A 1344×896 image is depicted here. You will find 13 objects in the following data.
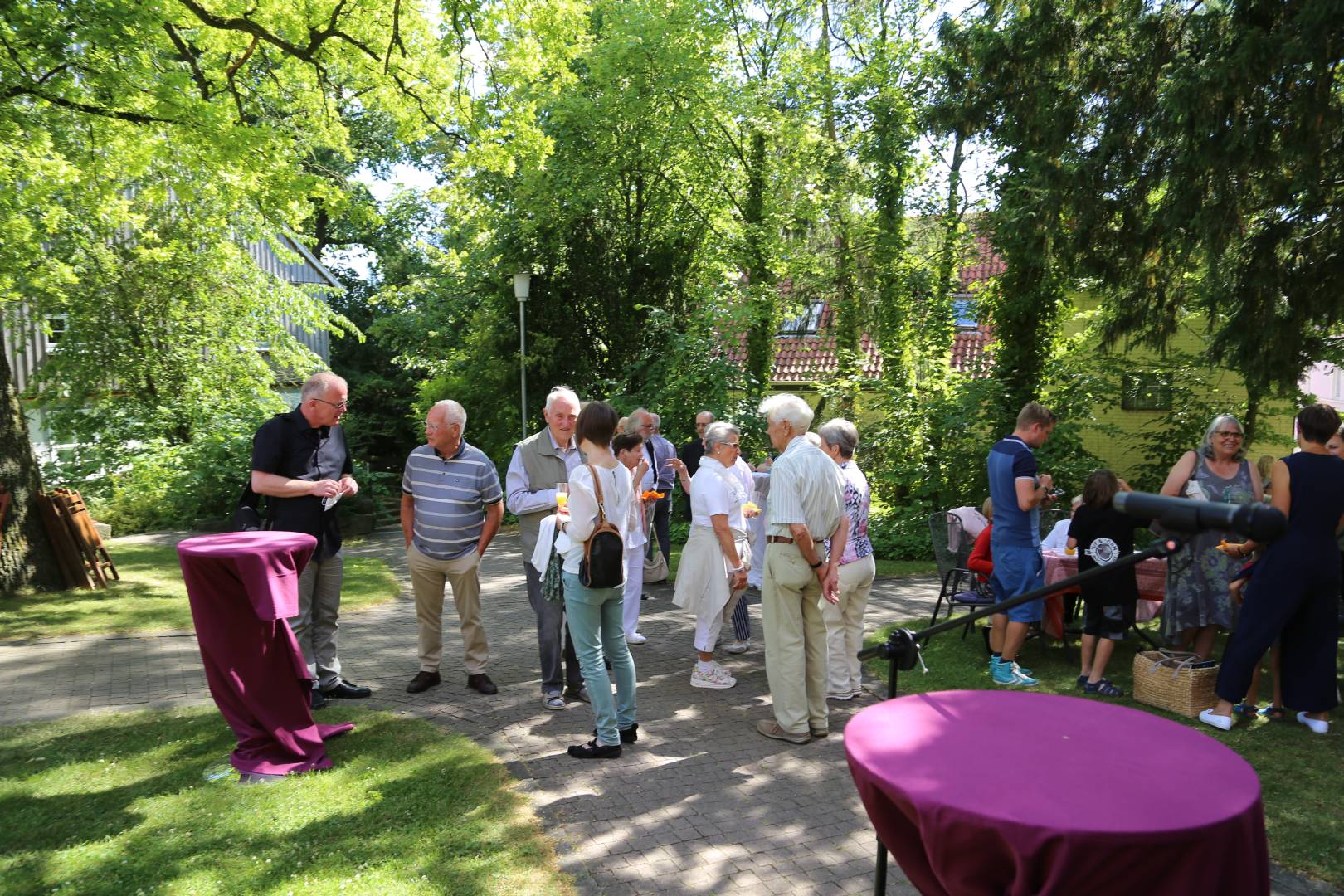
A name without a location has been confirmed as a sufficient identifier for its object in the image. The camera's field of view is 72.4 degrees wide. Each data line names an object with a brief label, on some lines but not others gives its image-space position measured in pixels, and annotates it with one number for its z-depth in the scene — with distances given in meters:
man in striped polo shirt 6.32
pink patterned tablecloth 7.63
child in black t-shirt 6.50
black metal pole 2.58
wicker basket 6.20
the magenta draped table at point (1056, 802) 2.15
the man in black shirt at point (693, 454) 11.08
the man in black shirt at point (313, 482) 5.78
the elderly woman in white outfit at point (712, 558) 6.74
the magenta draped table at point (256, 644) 4.76
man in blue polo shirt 6.50
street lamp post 18.41
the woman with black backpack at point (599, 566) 5.17
